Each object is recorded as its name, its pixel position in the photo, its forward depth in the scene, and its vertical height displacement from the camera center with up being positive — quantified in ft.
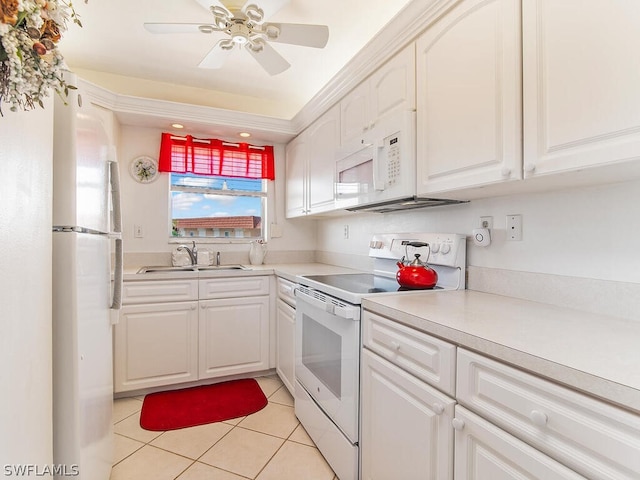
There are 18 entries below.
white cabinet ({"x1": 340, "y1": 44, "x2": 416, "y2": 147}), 5.30 +2.59
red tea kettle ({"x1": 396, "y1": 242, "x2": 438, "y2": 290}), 5.40 -0.62
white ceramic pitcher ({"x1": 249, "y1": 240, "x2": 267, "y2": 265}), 10.32 -0.46
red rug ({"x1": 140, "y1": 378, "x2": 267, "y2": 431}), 6.81 -3.75
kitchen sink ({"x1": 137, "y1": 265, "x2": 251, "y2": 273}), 8.87 -0.84
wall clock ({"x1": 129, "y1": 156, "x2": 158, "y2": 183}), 9.36 +1.96
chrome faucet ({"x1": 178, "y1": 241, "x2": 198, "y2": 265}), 9.52 -0.43
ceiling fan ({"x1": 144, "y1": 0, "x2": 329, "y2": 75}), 5.24 +3.54
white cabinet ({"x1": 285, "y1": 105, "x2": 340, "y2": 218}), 7.77 +1.93
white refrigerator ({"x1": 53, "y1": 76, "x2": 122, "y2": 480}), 3.26 -0.54
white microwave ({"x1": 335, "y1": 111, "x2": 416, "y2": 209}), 5.24 +1.35
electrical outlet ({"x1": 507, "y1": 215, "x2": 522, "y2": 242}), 4.74 +0.16
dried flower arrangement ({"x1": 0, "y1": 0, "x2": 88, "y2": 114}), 1.64 +1.04
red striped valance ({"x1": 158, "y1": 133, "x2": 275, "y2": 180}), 9.54 +2.44
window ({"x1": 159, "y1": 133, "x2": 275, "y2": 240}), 9.71 +1.67
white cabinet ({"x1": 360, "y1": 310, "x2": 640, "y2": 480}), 2.11 -1.50
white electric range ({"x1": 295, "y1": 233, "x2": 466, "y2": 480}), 4.82 -1.64
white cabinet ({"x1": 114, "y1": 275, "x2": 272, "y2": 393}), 7.65 -2.27
